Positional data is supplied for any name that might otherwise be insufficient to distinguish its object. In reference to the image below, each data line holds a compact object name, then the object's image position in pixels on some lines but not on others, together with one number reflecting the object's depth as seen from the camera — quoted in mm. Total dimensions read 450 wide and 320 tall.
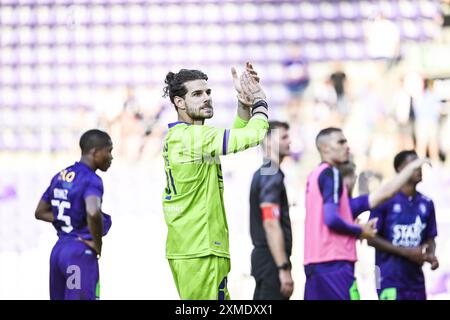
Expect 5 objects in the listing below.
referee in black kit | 12383
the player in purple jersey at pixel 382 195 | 12047
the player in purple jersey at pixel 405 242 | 13594
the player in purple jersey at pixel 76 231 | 12562
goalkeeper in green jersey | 10578
